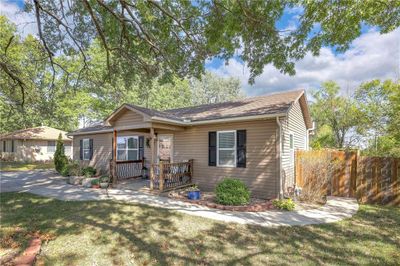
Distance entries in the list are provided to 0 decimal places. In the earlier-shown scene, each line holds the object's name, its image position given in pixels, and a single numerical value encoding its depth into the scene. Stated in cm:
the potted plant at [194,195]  747
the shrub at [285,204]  636
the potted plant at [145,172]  1166
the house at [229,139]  753
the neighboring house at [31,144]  2302
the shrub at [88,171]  1204
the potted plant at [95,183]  987
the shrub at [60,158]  1384
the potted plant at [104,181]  971
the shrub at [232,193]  664
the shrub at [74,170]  1209
